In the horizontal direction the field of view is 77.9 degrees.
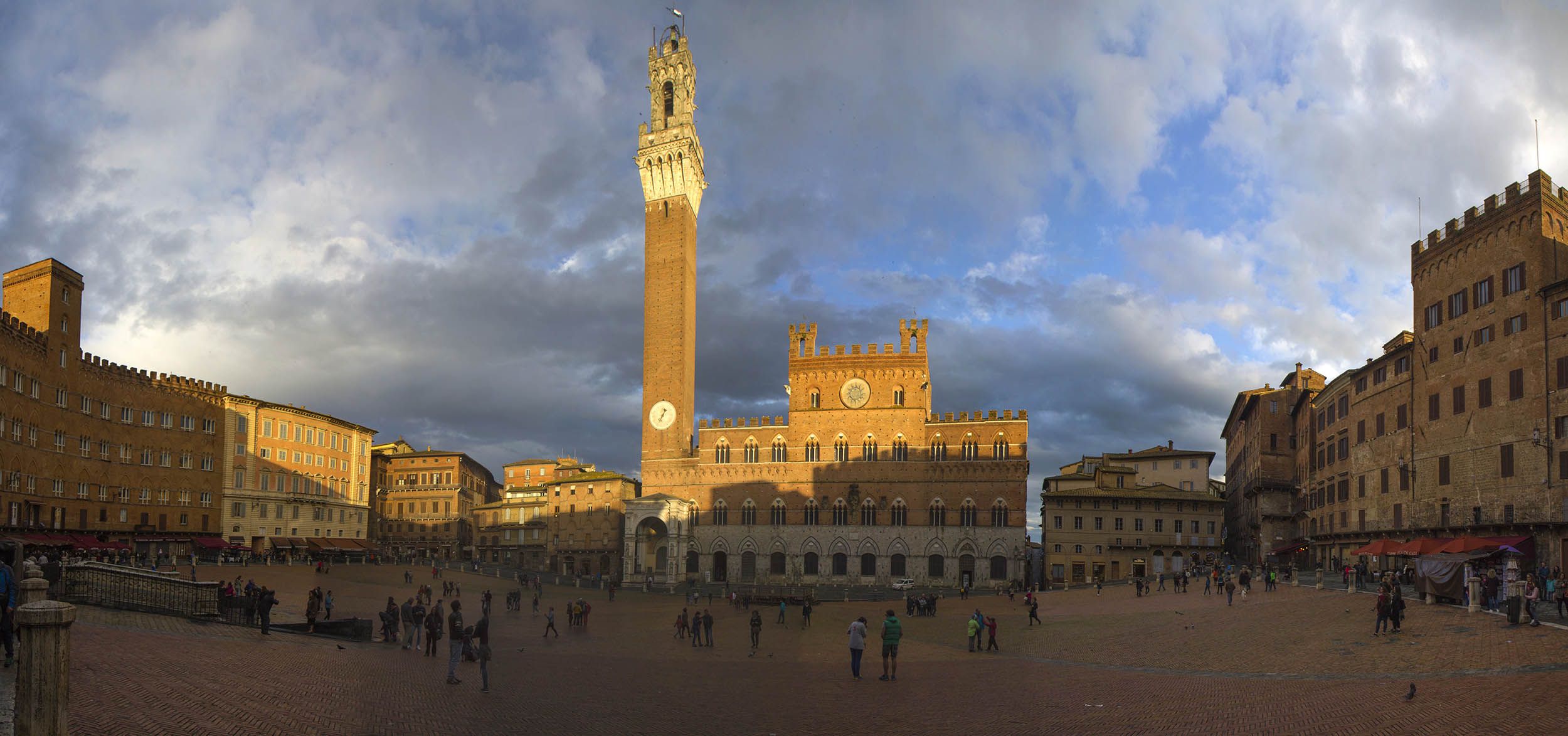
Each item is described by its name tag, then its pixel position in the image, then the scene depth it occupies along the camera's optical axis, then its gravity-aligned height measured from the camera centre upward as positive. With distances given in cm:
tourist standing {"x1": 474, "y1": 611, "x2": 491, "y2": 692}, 1952 -385
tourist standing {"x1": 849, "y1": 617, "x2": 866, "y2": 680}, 2200 -417
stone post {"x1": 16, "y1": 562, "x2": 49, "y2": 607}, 963 -139
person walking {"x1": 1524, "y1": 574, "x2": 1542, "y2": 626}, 2566 -351
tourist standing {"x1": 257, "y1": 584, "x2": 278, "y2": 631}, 2442 -390
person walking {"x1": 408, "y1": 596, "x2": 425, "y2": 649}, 2717 -466
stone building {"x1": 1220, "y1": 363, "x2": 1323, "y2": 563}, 6856 -29
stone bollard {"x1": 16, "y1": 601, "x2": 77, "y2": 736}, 818 -189
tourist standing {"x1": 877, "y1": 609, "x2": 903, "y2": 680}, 2205 -408
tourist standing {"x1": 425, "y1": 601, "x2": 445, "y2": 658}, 2544 -460
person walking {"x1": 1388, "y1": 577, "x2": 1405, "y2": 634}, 2611 -388
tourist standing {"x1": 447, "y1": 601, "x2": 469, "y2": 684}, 2005 -395
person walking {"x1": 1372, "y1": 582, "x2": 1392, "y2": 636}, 2616 -392
